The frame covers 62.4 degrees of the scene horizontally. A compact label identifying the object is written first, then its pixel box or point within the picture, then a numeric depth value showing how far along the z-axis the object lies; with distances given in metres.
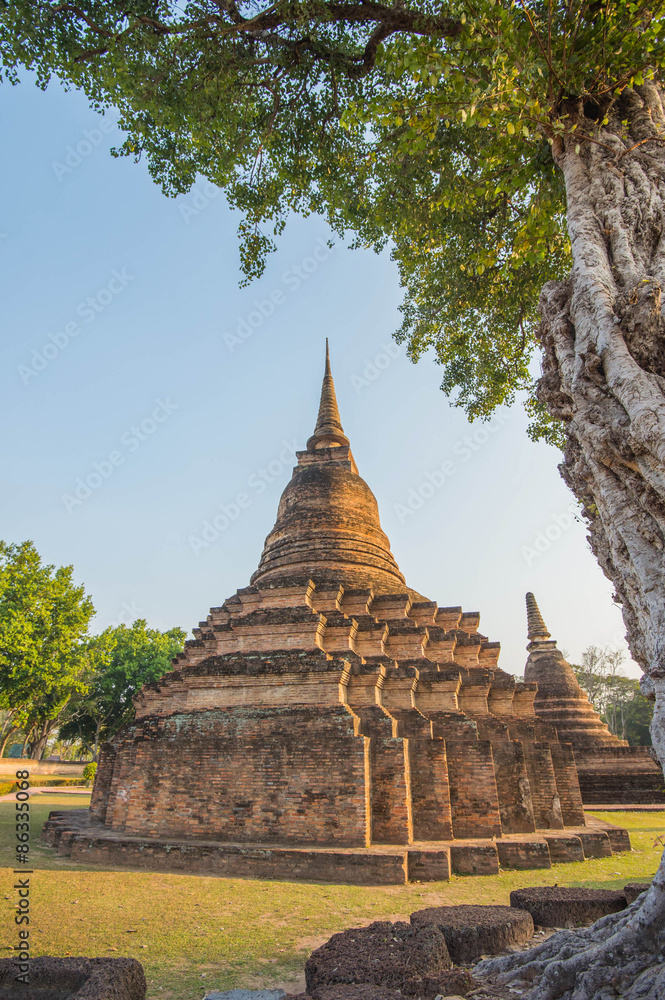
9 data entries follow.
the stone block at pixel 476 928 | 4.36
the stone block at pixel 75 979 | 3.43
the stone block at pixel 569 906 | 5.10
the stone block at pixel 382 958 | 3.62
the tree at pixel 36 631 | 24.70
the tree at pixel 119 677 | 34.25
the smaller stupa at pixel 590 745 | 19.78
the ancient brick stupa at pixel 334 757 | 8.83
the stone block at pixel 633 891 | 5.19
